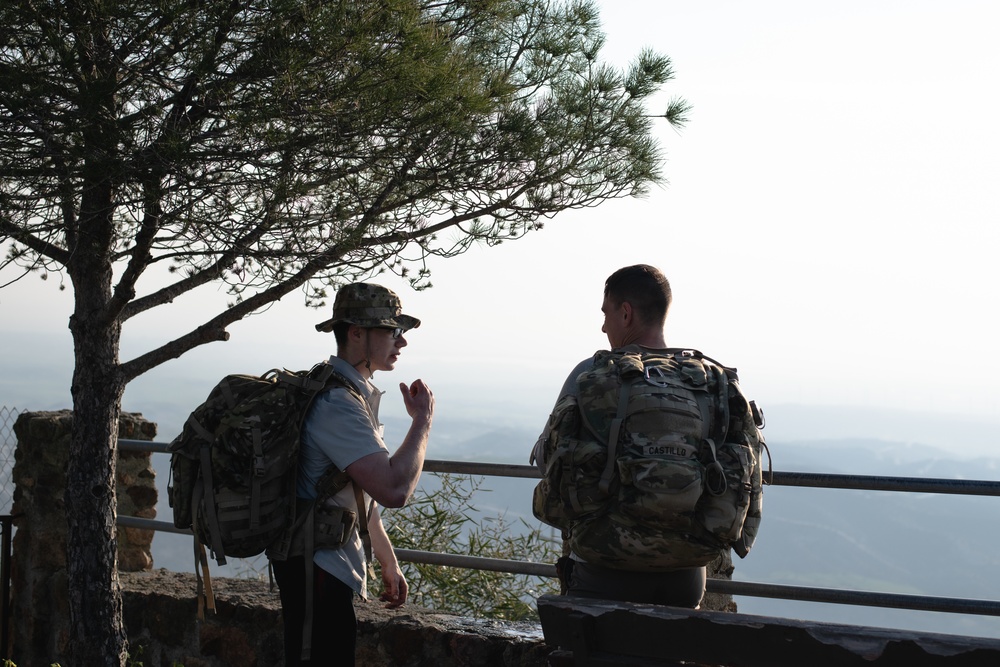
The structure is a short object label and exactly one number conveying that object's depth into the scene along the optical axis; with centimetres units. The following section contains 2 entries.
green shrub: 753
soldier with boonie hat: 320
